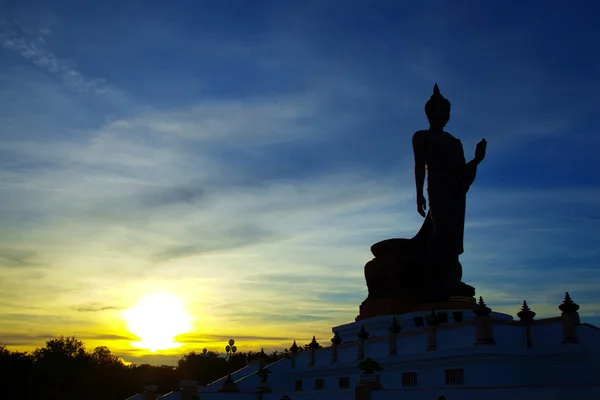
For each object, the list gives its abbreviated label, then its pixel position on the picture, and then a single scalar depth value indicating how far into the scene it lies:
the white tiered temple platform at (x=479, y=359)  18.03
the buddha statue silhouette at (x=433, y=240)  29.48
